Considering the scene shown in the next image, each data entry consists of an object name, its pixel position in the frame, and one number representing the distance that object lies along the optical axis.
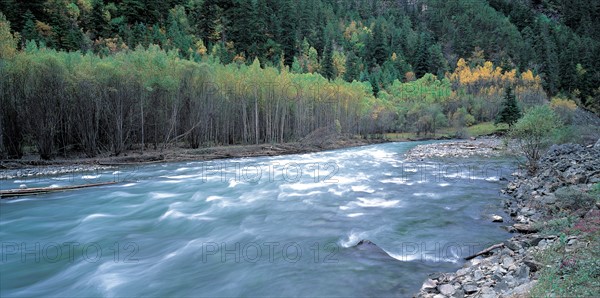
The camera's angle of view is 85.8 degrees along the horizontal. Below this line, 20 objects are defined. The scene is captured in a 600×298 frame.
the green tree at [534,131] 19.68
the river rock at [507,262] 6.87
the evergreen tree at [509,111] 63.31
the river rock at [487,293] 5.53
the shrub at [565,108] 68.07
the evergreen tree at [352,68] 99.61
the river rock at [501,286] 5.63
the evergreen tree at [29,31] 51.47
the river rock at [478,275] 6.58
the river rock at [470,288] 6.03
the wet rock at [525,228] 9.52
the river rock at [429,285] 6.63
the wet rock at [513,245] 7.97
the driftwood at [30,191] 14.44
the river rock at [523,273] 5.89
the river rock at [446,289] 6.28
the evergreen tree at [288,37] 98.78
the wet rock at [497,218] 11.49
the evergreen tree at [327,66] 93.09
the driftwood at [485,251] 8.37
